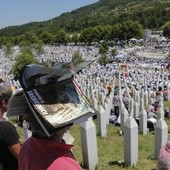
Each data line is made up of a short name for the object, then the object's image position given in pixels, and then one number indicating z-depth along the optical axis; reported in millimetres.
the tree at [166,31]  57912
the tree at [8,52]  43126
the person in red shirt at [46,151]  1172
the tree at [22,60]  25467
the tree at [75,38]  64119
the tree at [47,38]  68114
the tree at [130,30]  58373
